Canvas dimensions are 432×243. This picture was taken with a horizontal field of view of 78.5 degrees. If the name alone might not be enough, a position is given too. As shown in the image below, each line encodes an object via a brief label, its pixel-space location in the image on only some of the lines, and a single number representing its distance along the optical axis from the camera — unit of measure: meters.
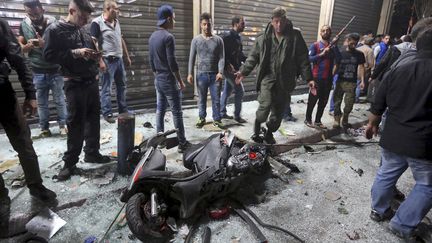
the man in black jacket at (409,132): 2.50
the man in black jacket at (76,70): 3.21
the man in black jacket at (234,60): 5.89
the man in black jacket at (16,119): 2.69
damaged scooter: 2.51
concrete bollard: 3.49
